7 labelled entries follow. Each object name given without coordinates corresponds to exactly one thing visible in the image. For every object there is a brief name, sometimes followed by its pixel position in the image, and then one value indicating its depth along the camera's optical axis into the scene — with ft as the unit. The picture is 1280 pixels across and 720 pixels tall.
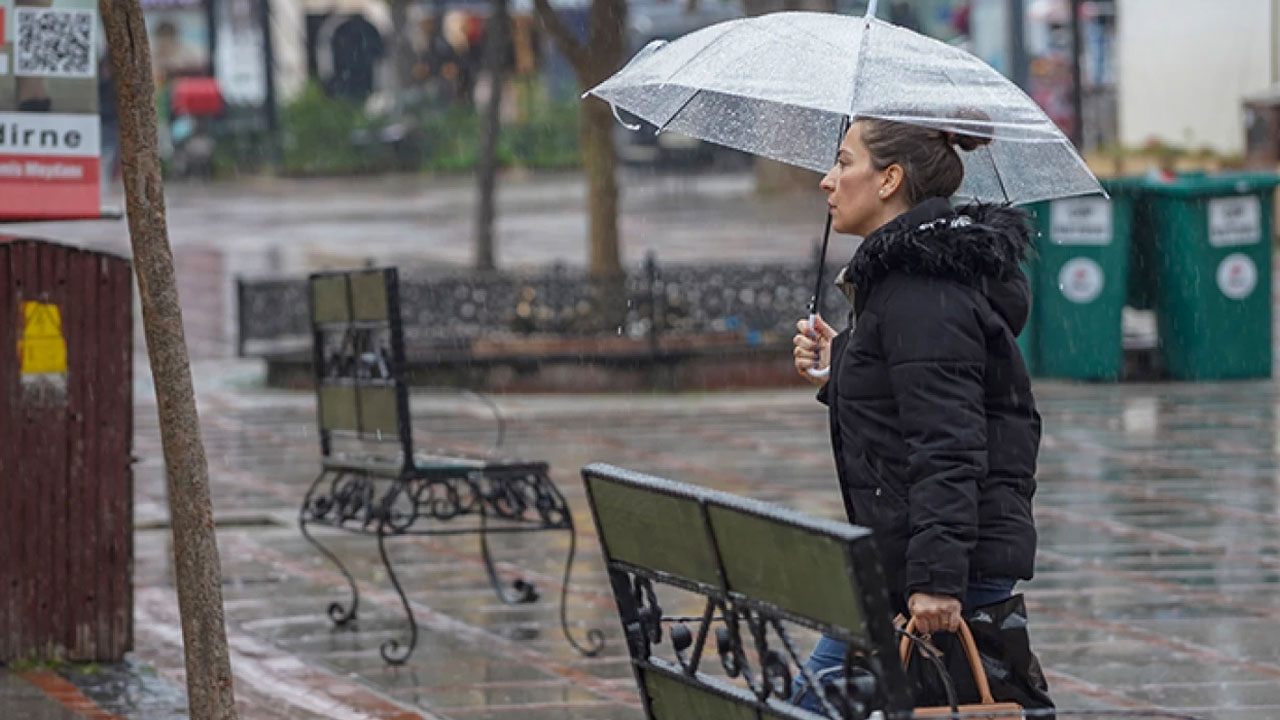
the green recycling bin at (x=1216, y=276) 103.86
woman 26.86
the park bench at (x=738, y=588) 23.06
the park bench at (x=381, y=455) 50.98
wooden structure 46.16
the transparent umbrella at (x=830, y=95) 30.71
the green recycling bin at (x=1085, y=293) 105.09
